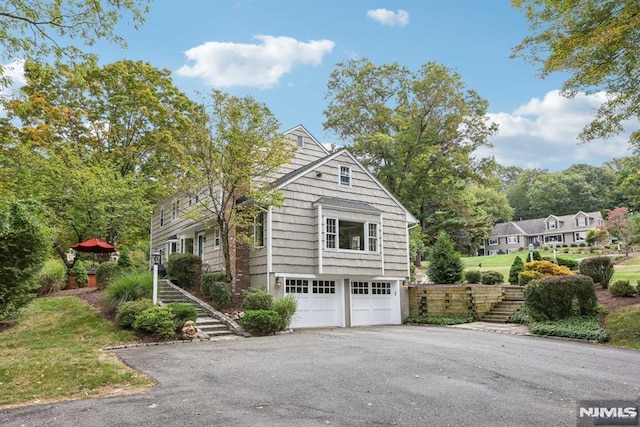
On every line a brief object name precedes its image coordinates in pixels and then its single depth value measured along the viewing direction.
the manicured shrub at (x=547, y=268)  18.95
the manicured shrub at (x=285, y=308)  13.24
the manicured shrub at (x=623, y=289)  14.28
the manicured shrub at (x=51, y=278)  15.71
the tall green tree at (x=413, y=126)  26.67
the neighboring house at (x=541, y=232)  55.66
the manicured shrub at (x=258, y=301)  13.12
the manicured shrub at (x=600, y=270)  16.05
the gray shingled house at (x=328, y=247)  15.16
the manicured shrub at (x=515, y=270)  21.80
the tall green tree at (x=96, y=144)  19.41
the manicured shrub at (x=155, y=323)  10.80
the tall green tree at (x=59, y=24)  8.20
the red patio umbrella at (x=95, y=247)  16.97
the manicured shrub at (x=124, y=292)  12.59
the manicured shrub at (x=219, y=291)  14.20
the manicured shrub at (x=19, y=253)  10.64
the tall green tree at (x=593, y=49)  10.48
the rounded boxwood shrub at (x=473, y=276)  21.02
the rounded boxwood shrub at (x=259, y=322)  12.30
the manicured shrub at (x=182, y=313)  11.52
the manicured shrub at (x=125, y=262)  16.91
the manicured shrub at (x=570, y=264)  23.72
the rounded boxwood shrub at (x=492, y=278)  21.16
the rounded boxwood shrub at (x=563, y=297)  13.09
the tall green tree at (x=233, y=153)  14.23
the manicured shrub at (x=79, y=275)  18.94
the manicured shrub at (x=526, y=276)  18.73
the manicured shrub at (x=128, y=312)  11.19
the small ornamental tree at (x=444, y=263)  19.09
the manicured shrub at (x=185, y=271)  16.91
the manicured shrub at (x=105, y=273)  16.45
